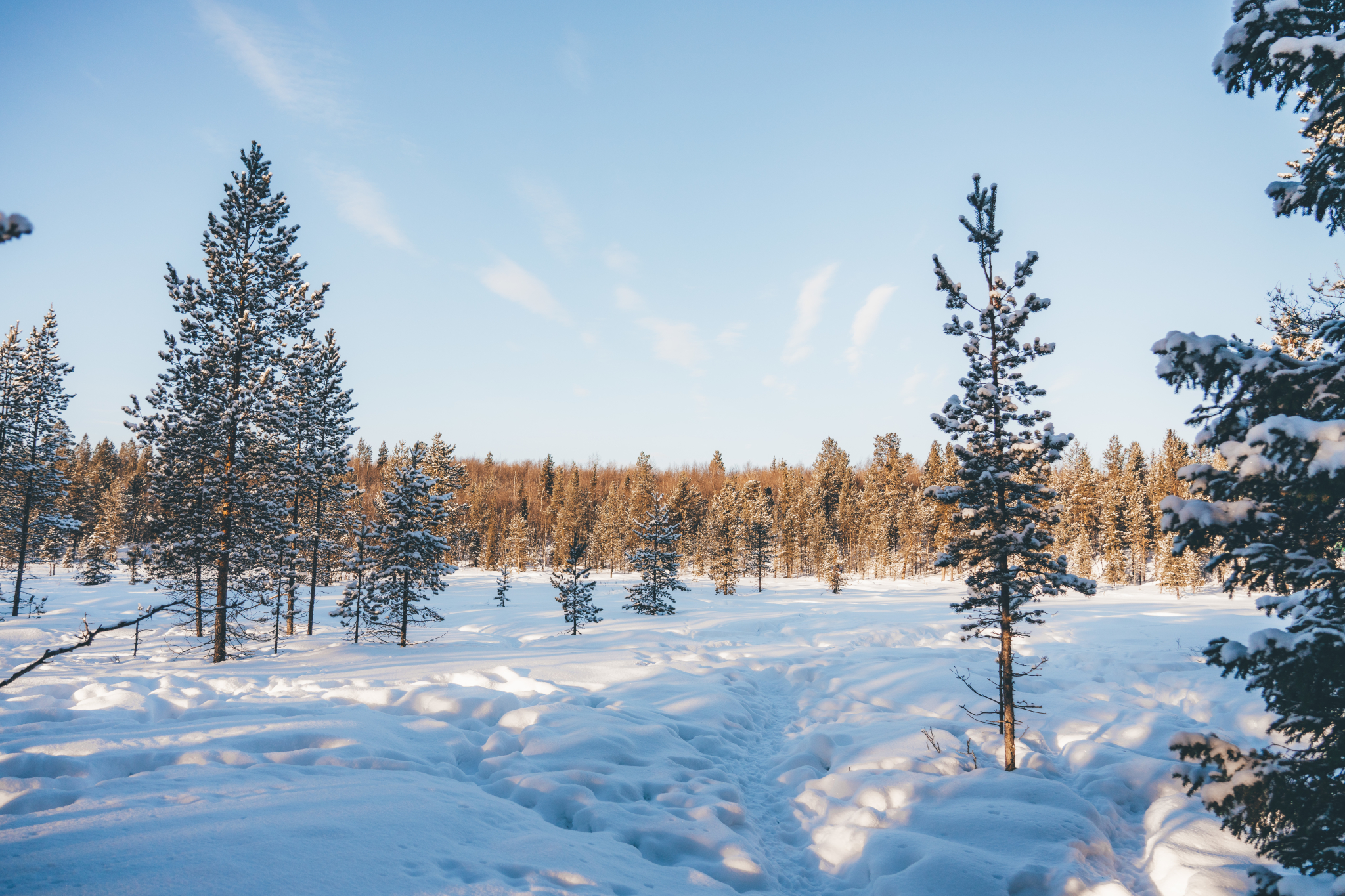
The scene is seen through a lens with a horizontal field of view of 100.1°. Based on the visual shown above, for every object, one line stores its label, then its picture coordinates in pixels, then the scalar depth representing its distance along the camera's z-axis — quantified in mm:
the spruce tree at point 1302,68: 4254
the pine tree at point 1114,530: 53031
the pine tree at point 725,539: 47469
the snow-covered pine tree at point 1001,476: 9992
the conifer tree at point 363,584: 20406
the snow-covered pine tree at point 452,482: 55688
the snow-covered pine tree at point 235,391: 16797
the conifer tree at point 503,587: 38812
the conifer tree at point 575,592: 23656
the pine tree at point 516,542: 67062
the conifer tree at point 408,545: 20031
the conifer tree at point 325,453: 23812
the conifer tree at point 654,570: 32875
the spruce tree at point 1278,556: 3967
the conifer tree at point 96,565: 43125
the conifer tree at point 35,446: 27016
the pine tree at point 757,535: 56625
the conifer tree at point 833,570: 46969
